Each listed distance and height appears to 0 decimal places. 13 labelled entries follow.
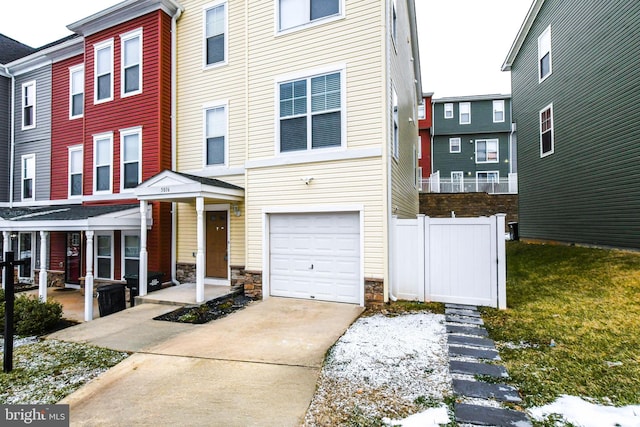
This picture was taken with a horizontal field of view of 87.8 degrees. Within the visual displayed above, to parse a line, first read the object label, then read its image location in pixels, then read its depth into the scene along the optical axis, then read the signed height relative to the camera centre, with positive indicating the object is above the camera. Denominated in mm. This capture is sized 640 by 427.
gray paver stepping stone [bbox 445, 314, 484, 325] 5726 -1793
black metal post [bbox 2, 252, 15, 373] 4352 -1312
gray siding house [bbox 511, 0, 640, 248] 8898 +2863
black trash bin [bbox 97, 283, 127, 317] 7973 -1931
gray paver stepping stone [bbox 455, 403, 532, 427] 2928 -1807
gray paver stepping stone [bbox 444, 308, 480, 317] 6173 -1784
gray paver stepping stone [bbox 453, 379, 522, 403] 3343 -1803
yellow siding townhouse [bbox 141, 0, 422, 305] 7180 +1833
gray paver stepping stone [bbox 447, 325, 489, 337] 5199 -1801
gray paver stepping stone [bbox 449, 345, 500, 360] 4312 -1801
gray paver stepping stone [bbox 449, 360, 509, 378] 3840 -1801
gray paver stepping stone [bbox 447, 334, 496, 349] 4707 -1798
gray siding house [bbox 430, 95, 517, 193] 25250 +6283
